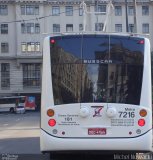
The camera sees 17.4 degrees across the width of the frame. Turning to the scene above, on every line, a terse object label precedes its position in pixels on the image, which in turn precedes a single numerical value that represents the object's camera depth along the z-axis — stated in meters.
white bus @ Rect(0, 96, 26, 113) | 83.25
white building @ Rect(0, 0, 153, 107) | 85.51
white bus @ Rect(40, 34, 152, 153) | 11.16
